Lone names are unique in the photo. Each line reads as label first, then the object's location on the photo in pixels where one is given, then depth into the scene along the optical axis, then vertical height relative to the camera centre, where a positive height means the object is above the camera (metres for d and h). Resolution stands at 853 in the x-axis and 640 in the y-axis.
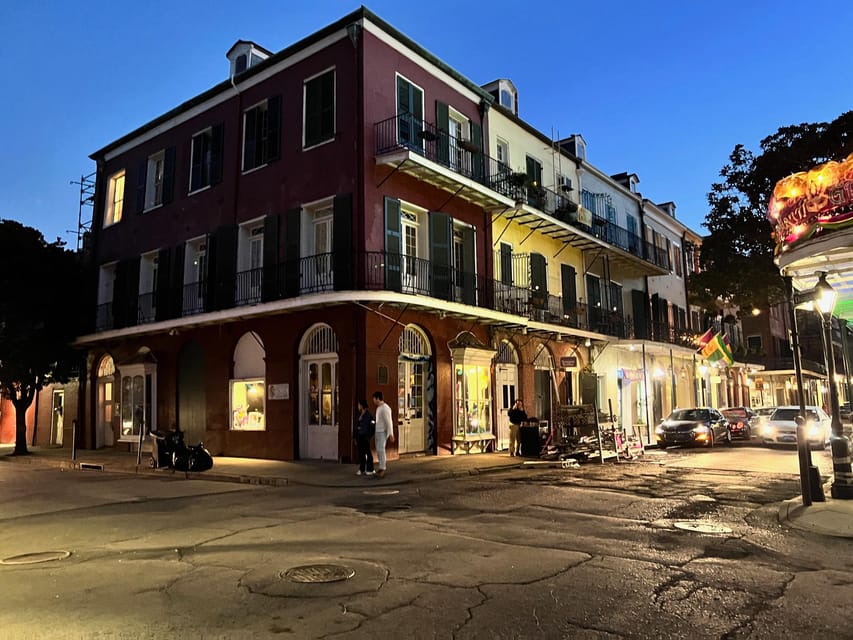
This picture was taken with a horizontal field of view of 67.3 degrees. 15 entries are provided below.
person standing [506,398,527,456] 17.73 -0.36
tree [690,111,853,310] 20.27 +6.13
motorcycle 14.62 -0.92
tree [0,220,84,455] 20.86 +3.58
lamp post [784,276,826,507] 9.09 -0.80
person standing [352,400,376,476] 13.26 -0.51
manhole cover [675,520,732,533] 7.84 -1.51
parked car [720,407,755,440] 25.62 -0.70
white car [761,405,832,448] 22.86 -0.85
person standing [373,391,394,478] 13.06 -0.36
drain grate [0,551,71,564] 6.44 -1.42
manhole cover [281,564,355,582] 5.59 -1.43
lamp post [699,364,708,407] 36.68 +1.84
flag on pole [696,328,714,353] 27.70 +2.88
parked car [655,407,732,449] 22.11 -0.80
